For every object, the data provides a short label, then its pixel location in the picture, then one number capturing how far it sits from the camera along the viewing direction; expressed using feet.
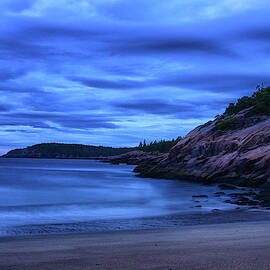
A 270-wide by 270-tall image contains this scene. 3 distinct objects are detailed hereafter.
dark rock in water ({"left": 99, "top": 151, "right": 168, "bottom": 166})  543.55
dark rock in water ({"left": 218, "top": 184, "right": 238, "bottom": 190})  113.16
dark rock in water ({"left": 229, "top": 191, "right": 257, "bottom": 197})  91.25
